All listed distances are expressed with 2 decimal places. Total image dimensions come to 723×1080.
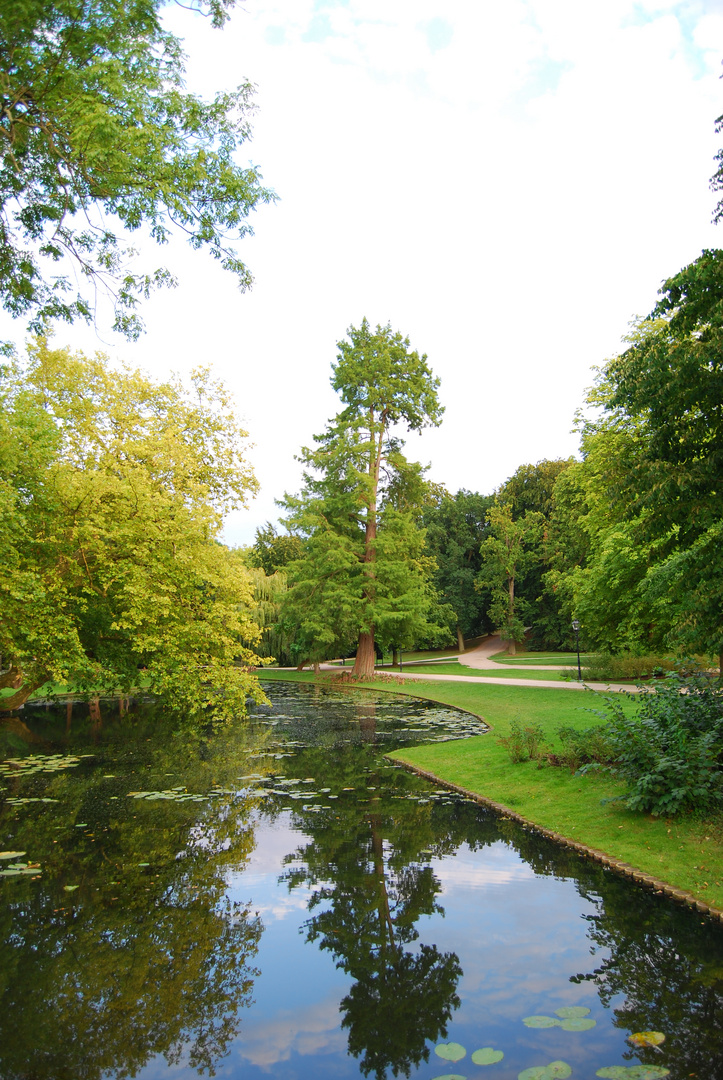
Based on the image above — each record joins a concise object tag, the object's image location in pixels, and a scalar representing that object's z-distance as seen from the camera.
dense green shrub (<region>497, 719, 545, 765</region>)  11.15
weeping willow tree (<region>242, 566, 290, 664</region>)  39.30
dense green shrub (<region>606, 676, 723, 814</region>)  7.48
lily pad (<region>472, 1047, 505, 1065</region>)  3.86
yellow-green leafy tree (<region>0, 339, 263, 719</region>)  11.36
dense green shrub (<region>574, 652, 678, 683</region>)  25.01
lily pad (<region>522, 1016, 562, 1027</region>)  4.20
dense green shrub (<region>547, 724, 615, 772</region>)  9.80
